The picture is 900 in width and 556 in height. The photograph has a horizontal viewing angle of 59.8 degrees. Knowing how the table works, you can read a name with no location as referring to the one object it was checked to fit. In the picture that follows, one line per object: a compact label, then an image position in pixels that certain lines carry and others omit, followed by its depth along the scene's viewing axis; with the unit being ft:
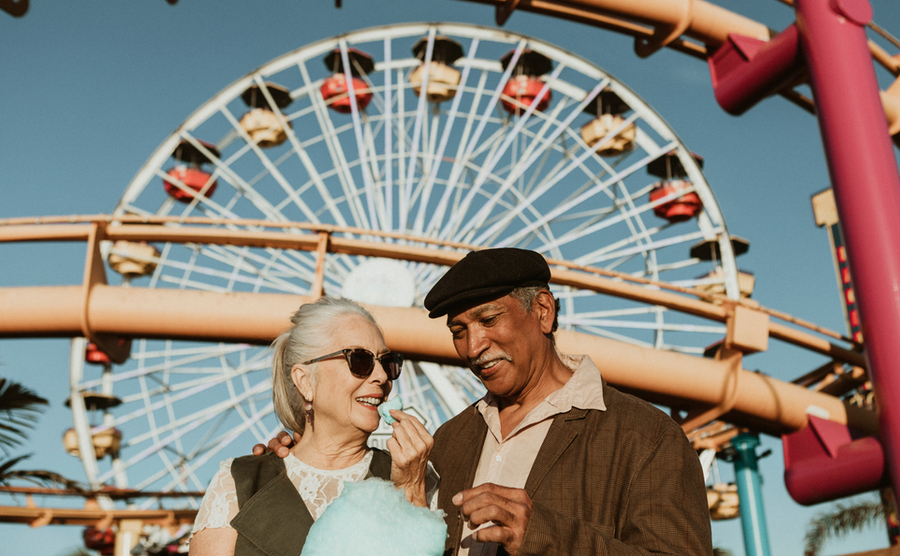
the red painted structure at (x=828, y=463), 21.90
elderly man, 5.26
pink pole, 17.24
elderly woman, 6.22
